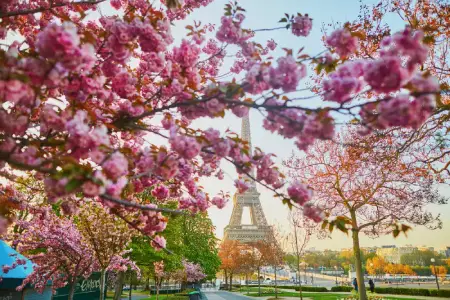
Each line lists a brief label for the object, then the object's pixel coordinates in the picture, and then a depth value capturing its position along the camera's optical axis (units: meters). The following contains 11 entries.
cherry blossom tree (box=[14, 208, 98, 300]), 9.07
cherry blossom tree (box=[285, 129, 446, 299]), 13.45
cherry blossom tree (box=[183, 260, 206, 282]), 27.17
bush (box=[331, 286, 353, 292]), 31.68
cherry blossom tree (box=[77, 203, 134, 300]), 8.76
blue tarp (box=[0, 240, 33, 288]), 9.84
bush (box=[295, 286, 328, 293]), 32.75
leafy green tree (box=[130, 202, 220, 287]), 17.08
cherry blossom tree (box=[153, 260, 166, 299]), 19.60
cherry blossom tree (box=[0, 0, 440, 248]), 2.13
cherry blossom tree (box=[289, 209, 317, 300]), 19.86
